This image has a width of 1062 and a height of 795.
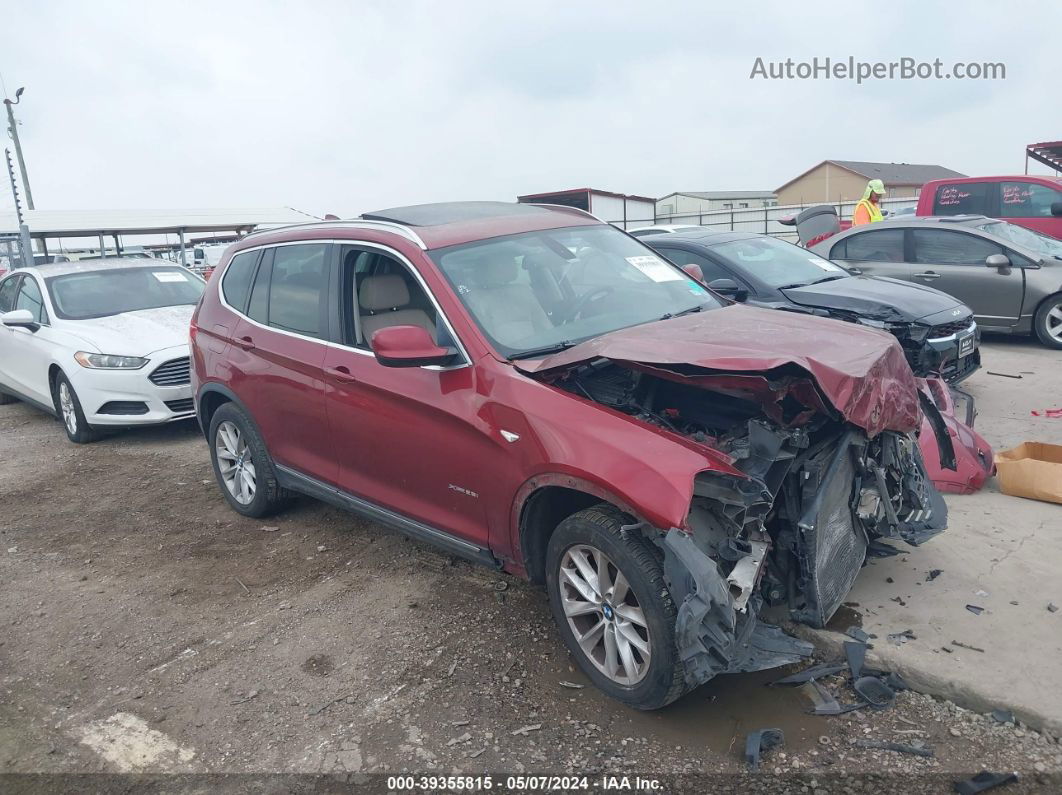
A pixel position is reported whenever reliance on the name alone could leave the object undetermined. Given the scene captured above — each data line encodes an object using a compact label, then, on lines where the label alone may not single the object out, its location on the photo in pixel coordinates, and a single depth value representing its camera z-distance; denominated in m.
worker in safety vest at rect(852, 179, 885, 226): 11.84
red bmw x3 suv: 3.06
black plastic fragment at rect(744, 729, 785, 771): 2.91
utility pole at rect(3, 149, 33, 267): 13.27
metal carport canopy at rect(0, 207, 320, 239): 13.62
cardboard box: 4.81
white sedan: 7.66
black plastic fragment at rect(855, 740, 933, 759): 2.89
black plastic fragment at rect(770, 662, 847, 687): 3.35
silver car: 9.28
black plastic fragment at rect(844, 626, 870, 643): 3.50
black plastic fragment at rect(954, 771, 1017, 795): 2.70
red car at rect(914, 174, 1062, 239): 11.54
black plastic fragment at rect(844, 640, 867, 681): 3.35
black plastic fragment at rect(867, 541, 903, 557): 4.03
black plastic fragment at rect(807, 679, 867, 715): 3.15
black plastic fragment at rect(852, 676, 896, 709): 3.19
